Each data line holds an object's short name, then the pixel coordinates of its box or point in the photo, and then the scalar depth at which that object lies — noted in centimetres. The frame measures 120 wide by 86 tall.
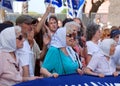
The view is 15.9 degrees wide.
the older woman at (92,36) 759
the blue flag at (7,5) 995
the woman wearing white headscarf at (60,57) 602
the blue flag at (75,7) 1249
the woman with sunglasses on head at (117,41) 728
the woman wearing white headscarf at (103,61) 667
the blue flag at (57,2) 1175
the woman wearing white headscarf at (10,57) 538
